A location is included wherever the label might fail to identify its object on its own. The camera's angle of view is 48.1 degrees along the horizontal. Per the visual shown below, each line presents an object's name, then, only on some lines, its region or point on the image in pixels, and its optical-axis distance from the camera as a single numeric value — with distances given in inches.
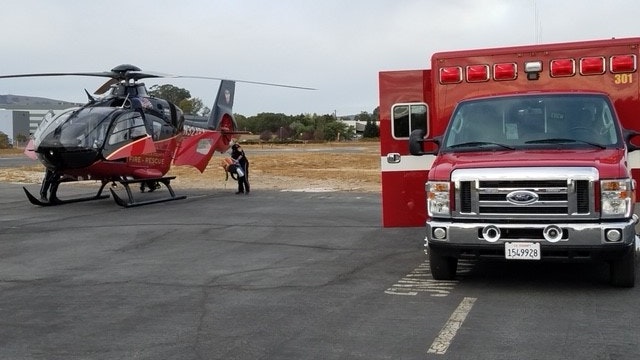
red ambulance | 273.1
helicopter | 708.0
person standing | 880.3
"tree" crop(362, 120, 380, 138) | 4269.2
